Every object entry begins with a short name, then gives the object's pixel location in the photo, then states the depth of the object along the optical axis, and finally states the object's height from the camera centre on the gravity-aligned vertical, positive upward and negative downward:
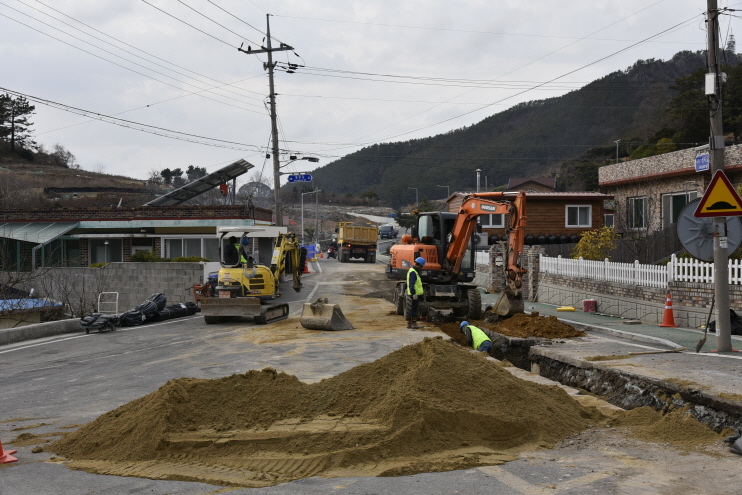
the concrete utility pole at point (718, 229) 11.38 +0.26
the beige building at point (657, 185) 29.36 +2.88
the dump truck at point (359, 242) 51.00 +0.52
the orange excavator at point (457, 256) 16.80 -0.22
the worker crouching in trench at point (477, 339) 13.12 -1.82
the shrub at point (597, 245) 25.00 +0.04
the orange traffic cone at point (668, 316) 16.17 -1.71
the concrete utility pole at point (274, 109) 36.81 +7.79
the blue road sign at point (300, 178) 37.63 +4.05
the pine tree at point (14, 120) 76.69 +15.66
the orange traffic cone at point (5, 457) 6.31 -1.94
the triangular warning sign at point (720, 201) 10.73 +0.70
